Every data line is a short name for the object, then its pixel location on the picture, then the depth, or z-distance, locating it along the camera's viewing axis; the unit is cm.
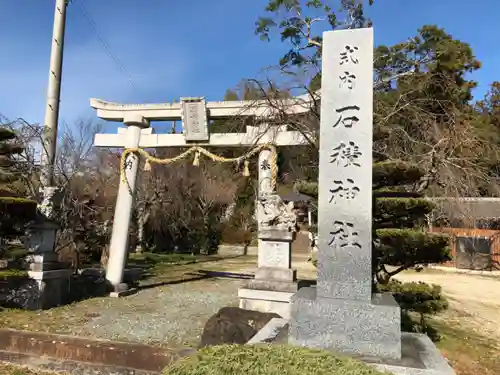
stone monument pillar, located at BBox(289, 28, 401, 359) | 355
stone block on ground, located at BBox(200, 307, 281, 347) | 542
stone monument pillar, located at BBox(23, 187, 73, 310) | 802
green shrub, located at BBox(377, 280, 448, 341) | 792
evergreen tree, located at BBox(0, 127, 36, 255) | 704
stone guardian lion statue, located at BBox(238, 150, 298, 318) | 805
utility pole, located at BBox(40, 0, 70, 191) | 957
